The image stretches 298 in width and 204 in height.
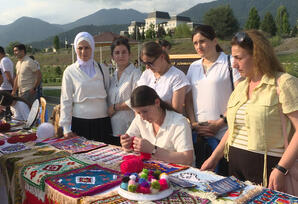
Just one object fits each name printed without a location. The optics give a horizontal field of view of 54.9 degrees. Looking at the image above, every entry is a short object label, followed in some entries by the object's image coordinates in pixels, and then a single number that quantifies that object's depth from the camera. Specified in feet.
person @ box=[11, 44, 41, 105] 22.06
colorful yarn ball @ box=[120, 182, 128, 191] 5.38
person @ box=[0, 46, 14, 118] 22.15
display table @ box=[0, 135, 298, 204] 5.33
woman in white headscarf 10.18
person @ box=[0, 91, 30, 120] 14.14
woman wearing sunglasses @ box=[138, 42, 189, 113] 9.52
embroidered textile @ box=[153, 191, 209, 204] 5.13
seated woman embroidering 7.41
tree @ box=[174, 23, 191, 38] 218.18
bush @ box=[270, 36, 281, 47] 118.21
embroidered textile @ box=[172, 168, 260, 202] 5.26
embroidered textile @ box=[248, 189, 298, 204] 5.11
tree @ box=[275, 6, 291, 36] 165.18
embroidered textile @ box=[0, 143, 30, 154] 8.84
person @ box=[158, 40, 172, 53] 15.64
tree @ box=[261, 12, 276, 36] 173.47
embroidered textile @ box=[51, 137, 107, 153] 8.76
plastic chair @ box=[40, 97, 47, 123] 14.29
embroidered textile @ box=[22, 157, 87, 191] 6.60
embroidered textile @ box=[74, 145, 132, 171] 7.32
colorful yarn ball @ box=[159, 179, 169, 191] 5.33
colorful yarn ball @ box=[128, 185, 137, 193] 5.18
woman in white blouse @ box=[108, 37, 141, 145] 10.77
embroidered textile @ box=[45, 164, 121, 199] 5.71
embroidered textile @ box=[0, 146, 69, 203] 7.39
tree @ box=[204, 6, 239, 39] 199.41
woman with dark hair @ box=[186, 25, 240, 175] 9.12
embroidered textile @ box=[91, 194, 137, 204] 5.18
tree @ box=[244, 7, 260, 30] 171.99
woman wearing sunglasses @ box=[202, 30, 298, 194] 6.00
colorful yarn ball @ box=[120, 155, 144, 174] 6.25
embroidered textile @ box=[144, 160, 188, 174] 6.78
